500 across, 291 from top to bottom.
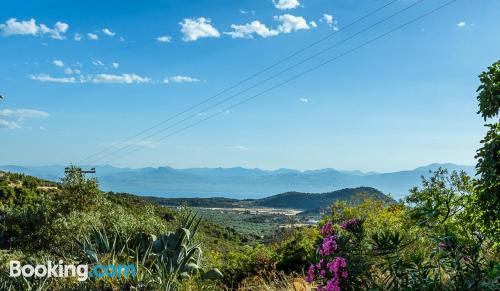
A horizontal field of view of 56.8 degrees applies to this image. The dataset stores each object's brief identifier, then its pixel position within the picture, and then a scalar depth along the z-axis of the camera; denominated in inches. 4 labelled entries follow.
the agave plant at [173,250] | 352.8
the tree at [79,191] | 839.1
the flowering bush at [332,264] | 200.7
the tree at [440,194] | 311.9
